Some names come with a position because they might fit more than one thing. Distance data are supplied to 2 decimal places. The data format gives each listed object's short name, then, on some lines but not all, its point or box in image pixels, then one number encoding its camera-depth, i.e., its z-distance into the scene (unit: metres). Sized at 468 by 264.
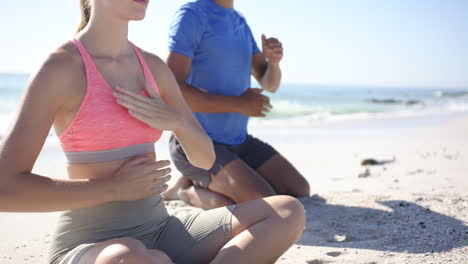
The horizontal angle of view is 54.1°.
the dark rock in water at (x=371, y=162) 6.01
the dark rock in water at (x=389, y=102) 28.86
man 3.37
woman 1.54
